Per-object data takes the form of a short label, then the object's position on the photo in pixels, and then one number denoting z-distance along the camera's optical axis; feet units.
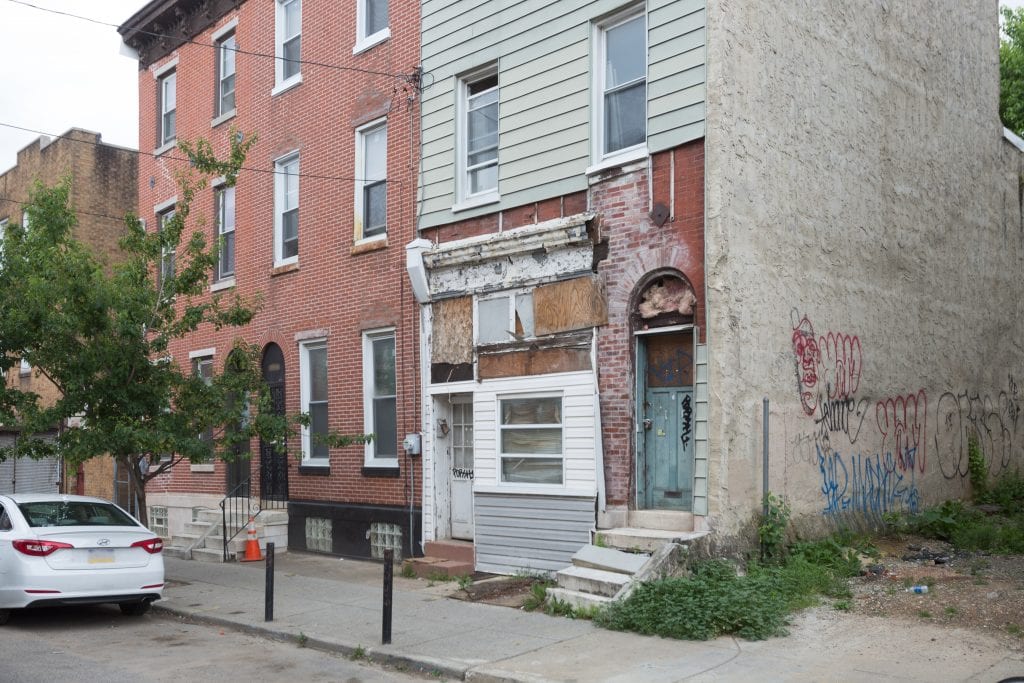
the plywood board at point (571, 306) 39.86
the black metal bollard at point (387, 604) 30.71
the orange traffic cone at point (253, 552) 53.52
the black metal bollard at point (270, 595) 35.24
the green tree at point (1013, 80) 75.82
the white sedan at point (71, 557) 34.32
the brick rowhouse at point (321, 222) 49.98
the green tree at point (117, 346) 41.96
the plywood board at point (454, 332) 45.57
